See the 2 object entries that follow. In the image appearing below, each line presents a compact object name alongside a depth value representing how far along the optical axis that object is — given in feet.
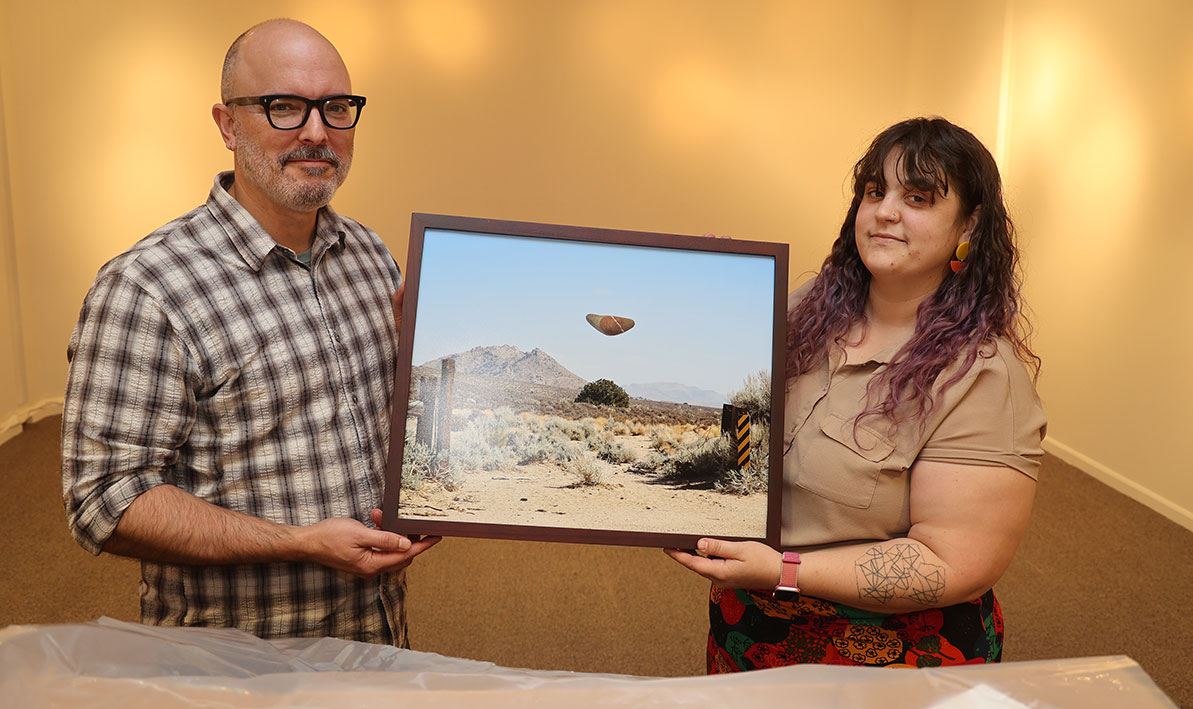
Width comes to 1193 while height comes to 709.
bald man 4.15
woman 4.15
